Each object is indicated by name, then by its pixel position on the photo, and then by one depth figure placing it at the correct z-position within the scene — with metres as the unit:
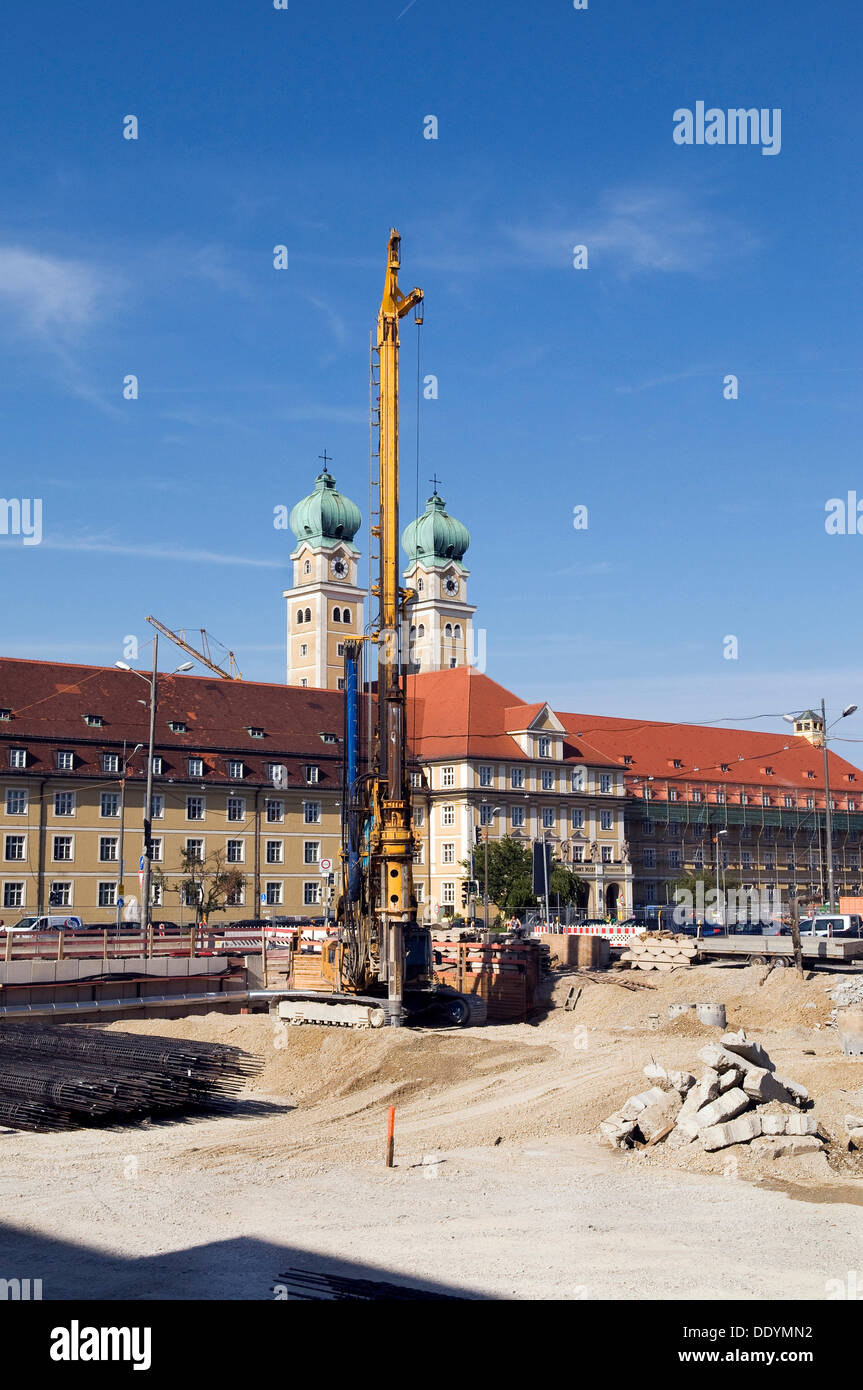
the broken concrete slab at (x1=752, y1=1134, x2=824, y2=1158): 19.41
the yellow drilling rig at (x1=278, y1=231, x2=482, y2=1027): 32.59
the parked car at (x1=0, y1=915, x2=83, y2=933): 55.97
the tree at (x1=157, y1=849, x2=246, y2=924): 70.50
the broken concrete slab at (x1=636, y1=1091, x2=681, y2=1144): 20.69
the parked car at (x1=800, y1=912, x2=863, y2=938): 48.04
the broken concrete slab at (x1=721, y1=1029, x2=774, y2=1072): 21.92
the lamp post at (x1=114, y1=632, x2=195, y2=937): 44.56
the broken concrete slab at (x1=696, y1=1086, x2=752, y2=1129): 20.06
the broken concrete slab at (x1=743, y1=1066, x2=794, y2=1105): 20.39
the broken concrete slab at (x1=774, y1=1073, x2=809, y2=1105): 21.80
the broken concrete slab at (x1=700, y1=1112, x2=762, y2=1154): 19.75
